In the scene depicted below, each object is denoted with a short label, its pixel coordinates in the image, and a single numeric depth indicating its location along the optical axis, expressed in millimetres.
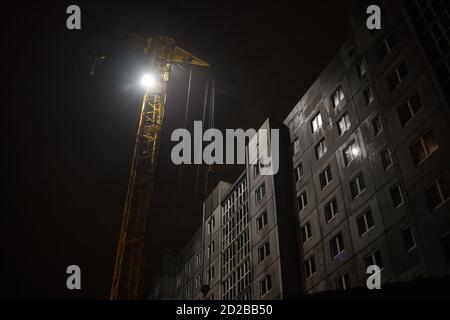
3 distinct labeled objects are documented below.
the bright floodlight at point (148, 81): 47531
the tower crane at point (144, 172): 35219
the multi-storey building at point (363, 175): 25328
